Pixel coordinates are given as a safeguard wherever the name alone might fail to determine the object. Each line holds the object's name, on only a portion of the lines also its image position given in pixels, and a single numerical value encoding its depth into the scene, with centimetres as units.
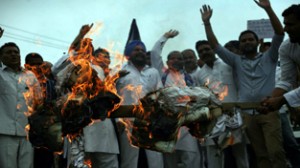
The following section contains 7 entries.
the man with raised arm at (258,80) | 718
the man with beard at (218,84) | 773
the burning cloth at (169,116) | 539
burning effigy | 531
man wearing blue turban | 774
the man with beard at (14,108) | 709
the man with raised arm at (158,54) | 904
